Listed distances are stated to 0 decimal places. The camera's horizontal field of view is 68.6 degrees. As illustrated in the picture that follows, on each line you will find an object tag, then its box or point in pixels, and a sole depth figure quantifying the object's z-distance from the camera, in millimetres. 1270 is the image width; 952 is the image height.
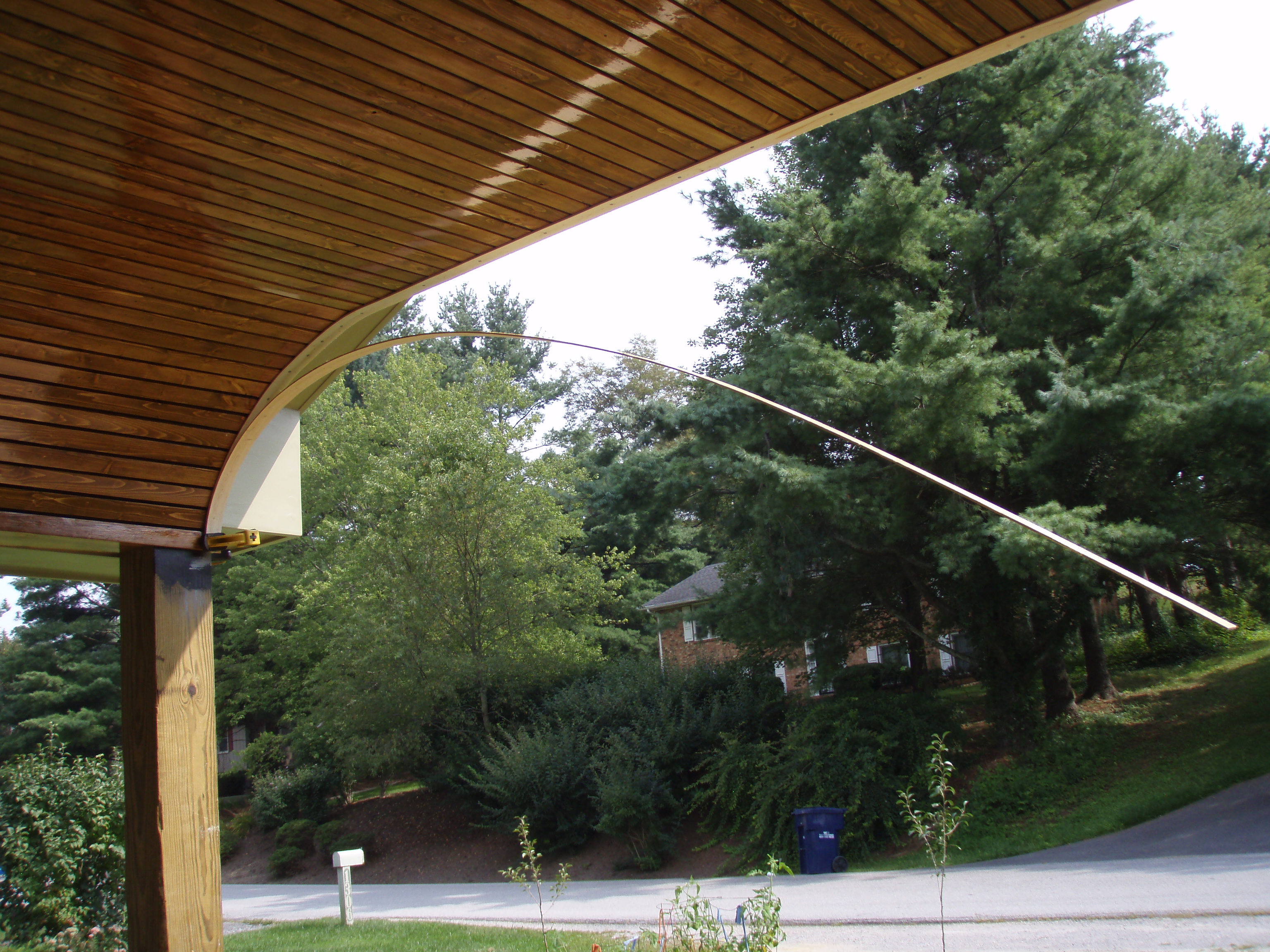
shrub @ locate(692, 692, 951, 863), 12117
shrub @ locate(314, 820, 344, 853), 17391
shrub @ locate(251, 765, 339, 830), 18781
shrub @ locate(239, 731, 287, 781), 22203
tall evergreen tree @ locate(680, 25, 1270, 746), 11320
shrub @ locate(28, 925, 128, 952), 7293
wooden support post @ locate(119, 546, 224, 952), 3672
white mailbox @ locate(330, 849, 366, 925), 9906
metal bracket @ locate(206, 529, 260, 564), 4203
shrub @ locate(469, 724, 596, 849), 14672
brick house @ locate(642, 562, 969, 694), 17688
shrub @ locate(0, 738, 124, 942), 7441
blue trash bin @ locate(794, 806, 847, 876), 11383
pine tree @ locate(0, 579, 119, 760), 26125
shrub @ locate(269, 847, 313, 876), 17391
